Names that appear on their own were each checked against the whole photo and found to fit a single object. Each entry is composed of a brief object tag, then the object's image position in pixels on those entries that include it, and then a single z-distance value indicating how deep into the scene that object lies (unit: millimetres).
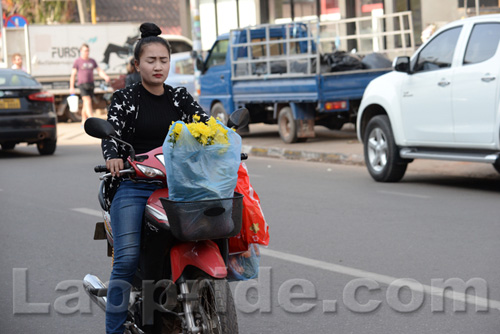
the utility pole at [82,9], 47444
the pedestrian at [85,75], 23828
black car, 17203
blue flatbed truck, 17062
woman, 4438
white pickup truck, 10375
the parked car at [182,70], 22969
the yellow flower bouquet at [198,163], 4113
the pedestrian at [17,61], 25484
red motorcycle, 4078
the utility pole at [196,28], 21641
